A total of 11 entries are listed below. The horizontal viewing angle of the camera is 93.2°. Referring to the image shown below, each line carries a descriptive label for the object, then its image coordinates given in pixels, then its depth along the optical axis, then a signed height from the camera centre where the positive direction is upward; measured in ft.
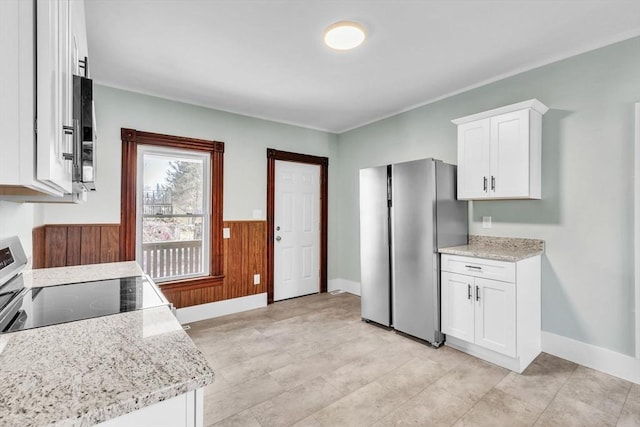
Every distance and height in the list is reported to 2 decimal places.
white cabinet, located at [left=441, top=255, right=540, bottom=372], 7.91 -2.65
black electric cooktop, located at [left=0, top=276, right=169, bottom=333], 3.65 -1.27
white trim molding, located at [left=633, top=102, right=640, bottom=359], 7.29 -0.08
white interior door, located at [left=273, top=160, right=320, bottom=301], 14.42 -0.80
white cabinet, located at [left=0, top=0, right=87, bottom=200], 1.77 +0.75
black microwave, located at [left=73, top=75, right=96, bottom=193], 3.01 +0.90
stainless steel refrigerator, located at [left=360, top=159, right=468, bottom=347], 9.50 -0.81
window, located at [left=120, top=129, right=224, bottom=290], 10.59 +0.23
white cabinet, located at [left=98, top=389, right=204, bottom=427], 2.12 -1.48
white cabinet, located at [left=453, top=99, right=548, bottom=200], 8.48 +1.83
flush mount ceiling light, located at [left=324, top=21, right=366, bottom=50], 7.14 +4.40
